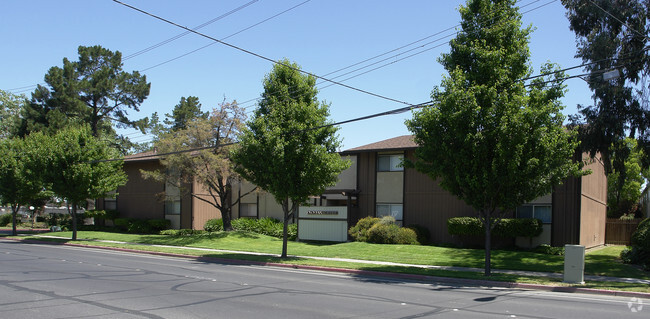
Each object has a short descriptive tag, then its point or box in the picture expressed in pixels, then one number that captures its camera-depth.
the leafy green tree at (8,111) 57.49
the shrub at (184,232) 33.31
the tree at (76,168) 30.20
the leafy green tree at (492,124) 14.80
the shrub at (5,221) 49.88
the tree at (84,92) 47.88
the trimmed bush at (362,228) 26.91
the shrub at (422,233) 26.42
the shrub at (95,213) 41.04
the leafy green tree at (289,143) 20.27
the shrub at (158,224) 36.81
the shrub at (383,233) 25.30
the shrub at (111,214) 41.18
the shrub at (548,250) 21.64
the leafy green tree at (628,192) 42.56
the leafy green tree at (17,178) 33.60
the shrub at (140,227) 37.06
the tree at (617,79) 19.08
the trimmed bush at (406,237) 25.28
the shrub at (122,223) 38.91
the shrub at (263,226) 32.03
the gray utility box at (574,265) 14.28
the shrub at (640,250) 18.42
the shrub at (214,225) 34.69
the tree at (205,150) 29.98
